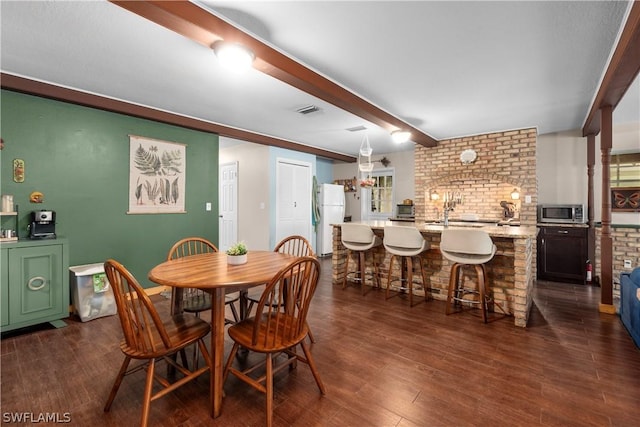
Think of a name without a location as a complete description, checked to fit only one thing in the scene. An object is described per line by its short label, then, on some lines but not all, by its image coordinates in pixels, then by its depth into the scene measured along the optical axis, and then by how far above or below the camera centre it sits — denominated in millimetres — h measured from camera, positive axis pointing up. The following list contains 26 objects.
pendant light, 4260 +680
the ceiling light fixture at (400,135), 4363 +1111
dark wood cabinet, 4516 -639
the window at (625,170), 4586 +631
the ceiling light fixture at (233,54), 2137 +1135
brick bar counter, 2973 -645
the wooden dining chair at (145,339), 1554 -723
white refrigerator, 6922 -24
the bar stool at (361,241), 3910 -388
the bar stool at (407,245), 3498 -388
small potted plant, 2195 -309
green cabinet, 2707 -655
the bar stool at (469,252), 3014 -418
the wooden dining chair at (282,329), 1672 -719
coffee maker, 3037 -126
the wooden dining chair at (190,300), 2219 -712
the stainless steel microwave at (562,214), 4633 -40
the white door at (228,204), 6375 +173
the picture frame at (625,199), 4592 +187
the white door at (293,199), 6020 +280
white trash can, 3105 -831
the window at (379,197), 7246 +370
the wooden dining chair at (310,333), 2485 -704
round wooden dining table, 1710 -390
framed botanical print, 3887 +492
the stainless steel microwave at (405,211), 6449 +17
